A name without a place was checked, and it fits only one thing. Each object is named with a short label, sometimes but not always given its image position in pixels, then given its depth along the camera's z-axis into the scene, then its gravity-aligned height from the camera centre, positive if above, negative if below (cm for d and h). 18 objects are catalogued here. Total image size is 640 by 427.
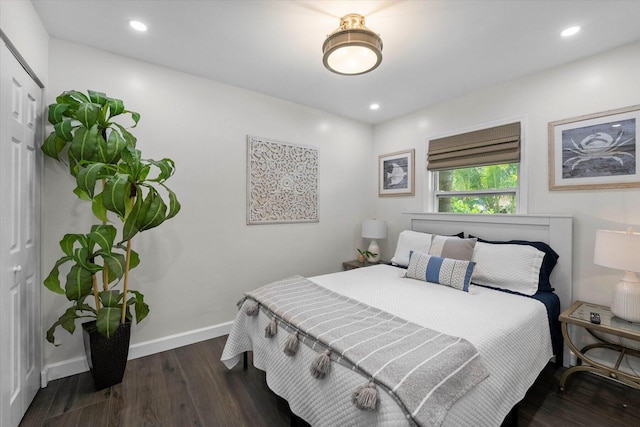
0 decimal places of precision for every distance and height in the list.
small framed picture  377 +51
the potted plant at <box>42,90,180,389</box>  189 +3
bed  125 -71
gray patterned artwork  316 +32
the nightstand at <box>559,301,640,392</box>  185 -79
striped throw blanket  114 -66
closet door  153 -18
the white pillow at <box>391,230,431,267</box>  308 -38
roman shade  284 +67
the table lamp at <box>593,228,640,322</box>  187 -34
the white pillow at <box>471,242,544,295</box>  236 -48
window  290 +45
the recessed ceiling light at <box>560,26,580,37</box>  204 +129
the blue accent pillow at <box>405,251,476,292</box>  240 -52
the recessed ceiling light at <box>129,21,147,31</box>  204 +132
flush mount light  175 +103
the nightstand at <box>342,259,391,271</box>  374 -70
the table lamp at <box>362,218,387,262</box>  379 -29
